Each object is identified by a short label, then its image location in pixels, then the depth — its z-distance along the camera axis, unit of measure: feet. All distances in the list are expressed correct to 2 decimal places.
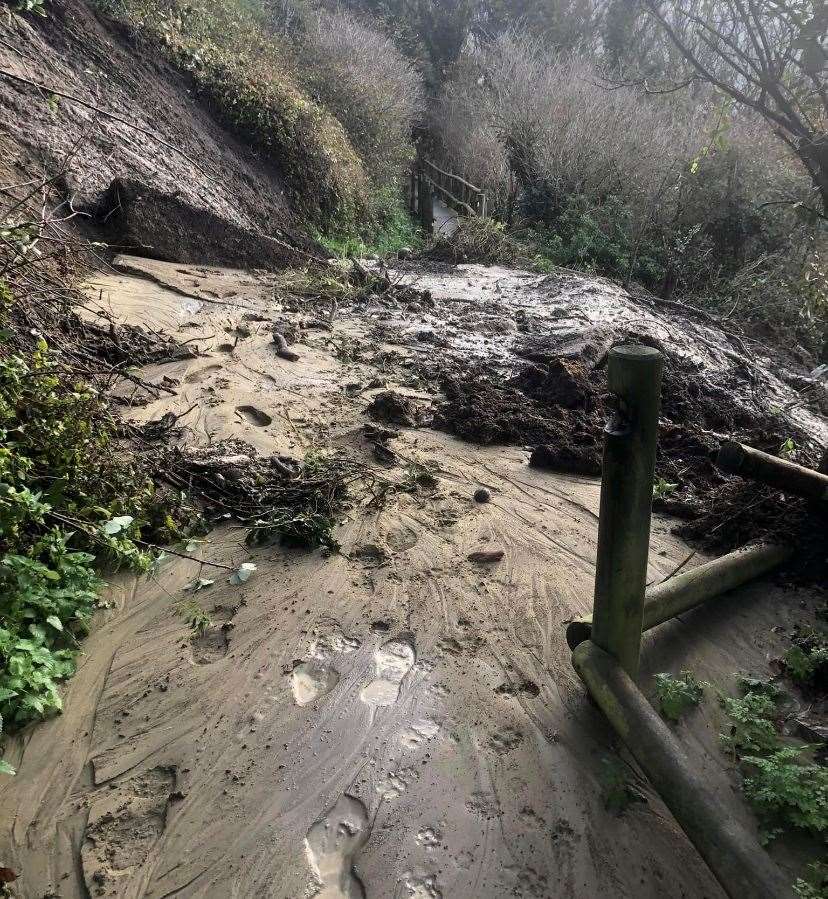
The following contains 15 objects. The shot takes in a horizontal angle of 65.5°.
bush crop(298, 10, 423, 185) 54.65
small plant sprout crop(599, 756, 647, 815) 8.29
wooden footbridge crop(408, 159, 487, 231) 63.16
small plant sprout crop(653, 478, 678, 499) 15.26
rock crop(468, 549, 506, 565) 13.16
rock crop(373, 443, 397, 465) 16.52
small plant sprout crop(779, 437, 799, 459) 14.56
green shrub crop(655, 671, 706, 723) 9.61
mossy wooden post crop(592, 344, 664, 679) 7.88
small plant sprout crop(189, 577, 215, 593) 12.05
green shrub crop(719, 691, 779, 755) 9.02
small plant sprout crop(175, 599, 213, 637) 11.13
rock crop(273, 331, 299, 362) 21.47
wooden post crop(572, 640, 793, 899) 6.48
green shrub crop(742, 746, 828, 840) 7.70
